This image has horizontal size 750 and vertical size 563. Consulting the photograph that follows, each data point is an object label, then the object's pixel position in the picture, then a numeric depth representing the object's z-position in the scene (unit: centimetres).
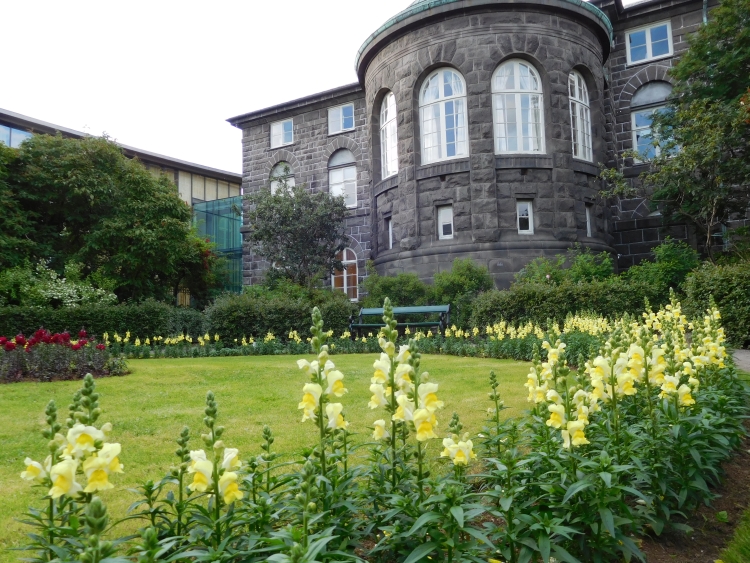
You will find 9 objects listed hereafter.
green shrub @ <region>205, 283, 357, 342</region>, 1530
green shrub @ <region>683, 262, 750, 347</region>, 1033
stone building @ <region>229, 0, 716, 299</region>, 1775
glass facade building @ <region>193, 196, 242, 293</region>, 2986
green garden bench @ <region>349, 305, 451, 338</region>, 1489
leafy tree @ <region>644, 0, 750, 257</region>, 1605
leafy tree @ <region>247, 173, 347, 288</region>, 2152
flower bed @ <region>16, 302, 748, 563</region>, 208
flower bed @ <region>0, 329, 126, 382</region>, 938
